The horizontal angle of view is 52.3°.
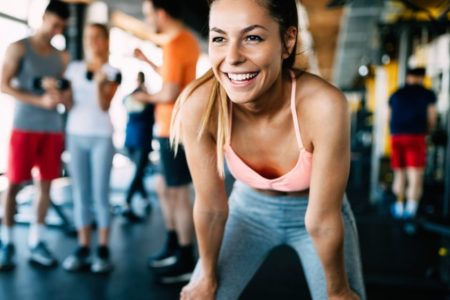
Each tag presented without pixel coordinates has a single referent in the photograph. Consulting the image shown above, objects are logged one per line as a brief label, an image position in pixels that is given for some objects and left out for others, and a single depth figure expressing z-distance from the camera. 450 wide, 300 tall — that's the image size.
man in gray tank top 2.11
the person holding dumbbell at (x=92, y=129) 2.06
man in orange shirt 2.03
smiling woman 0.86
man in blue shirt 3.23
